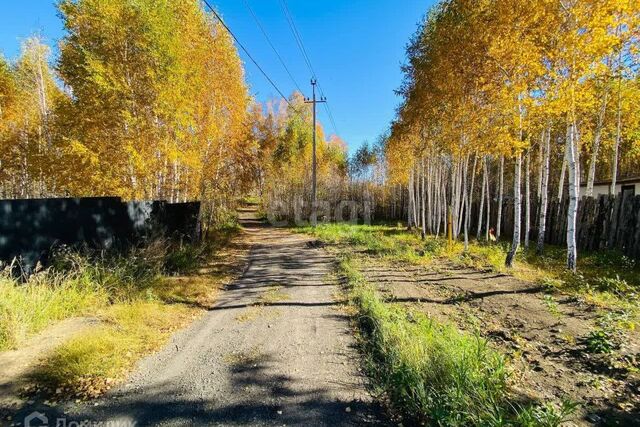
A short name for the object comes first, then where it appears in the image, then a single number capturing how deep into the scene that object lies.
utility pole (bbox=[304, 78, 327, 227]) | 19.20
